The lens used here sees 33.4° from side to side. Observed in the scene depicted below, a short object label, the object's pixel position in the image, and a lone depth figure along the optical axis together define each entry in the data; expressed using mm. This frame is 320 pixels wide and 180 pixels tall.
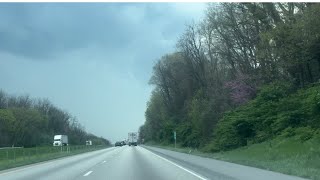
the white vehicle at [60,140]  96800
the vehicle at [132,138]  158000
